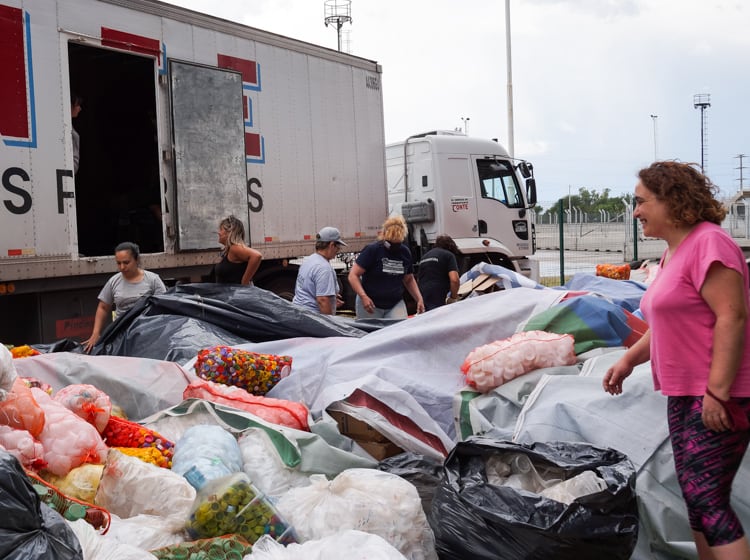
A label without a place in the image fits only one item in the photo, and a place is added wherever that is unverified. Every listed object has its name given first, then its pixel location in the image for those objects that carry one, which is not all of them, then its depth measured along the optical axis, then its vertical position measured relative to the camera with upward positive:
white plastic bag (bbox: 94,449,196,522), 3.09 -0.97
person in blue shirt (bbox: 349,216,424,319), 7.91 -0.41
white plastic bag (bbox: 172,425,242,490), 3.38 -0.95
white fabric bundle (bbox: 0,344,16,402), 3.16 -0.51
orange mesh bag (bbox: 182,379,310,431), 4.26 -0.90
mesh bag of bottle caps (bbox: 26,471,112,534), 2.84 -0.94
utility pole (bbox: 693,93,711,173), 58.40 +8.33
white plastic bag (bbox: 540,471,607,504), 2.88 -0.94
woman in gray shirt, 6.69 -0.40
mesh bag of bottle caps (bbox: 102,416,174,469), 3.75 -0.93
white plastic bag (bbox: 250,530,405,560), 2.53 -1.00
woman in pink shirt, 2.70 -0.42
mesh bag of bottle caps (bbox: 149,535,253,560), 2.69 -1.05
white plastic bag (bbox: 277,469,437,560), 3.00 -1.04
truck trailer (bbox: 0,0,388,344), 7.16 +1.01
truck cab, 12.29 +0.53
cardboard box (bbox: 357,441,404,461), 4.15 -1.12
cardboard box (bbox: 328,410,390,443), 4.21 -1.03
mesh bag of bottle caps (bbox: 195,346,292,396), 4.82 -0.80
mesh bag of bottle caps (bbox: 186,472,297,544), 2.89 -1.00
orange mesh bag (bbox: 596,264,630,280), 8.87 -0.53
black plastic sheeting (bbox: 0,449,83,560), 2.14 -0.77
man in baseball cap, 7.41 -0.44
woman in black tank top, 6.91 -0.21
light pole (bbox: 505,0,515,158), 26.75 +4.87
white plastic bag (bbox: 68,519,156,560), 2.46 -0.95
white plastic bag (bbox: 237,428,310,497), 3.55 -1.04
